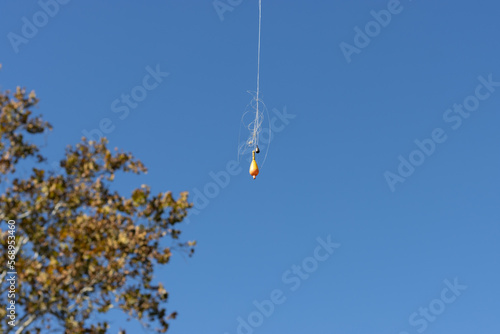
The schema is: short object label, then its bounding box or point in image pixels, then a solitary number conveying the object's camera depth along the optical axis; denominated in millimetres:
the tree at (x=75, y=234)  14273
